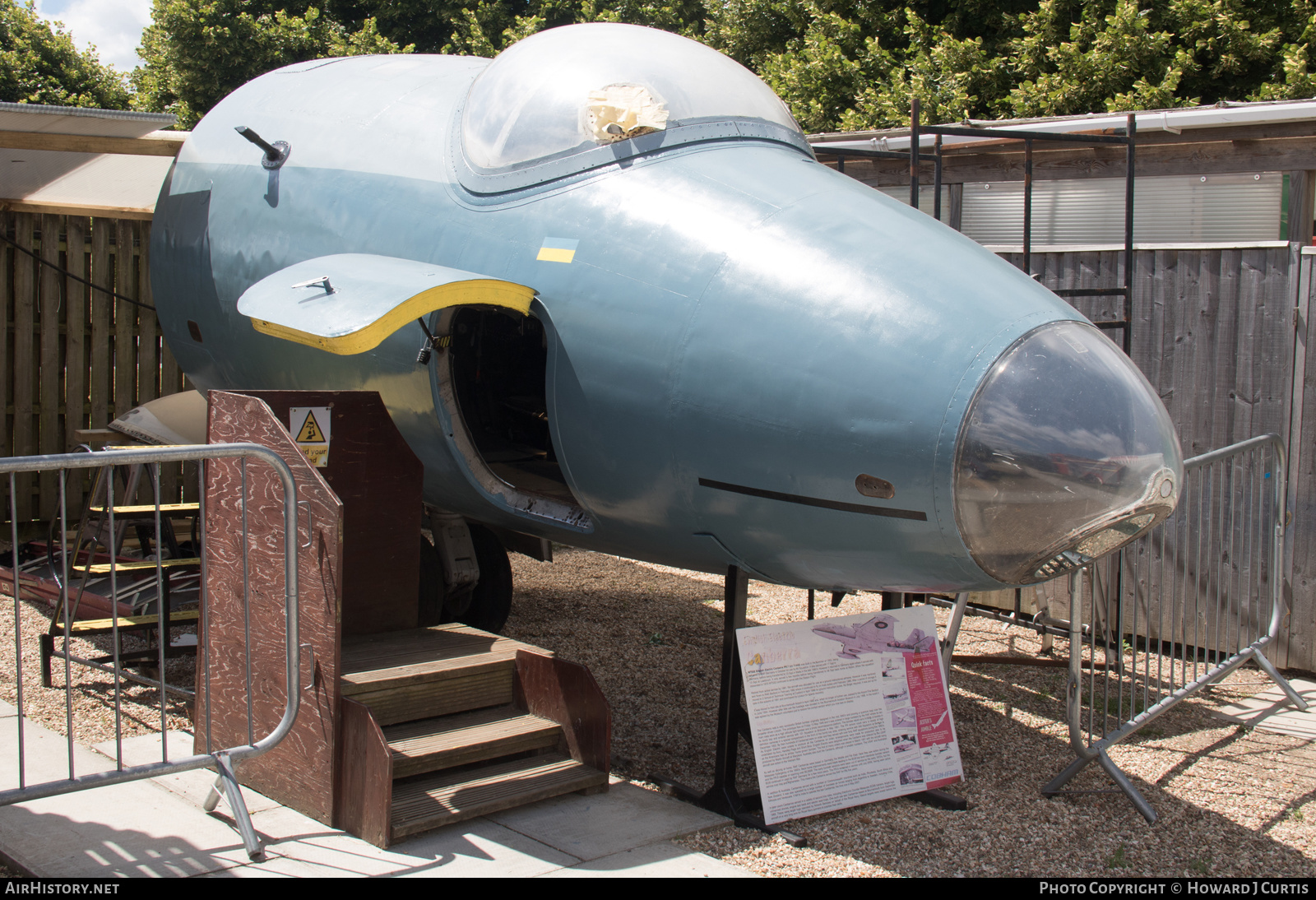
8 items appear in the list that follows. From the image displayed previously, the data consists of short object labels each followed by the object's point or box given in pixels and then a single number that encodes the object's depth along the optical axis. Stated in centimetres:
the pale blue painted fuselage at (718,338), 348
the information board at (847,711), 430
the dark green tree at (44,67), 2862
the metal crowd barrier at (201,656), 358
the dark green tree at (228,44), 2419
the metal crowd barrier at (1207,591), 560
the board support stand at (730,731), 433
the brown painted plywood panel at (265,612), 405
